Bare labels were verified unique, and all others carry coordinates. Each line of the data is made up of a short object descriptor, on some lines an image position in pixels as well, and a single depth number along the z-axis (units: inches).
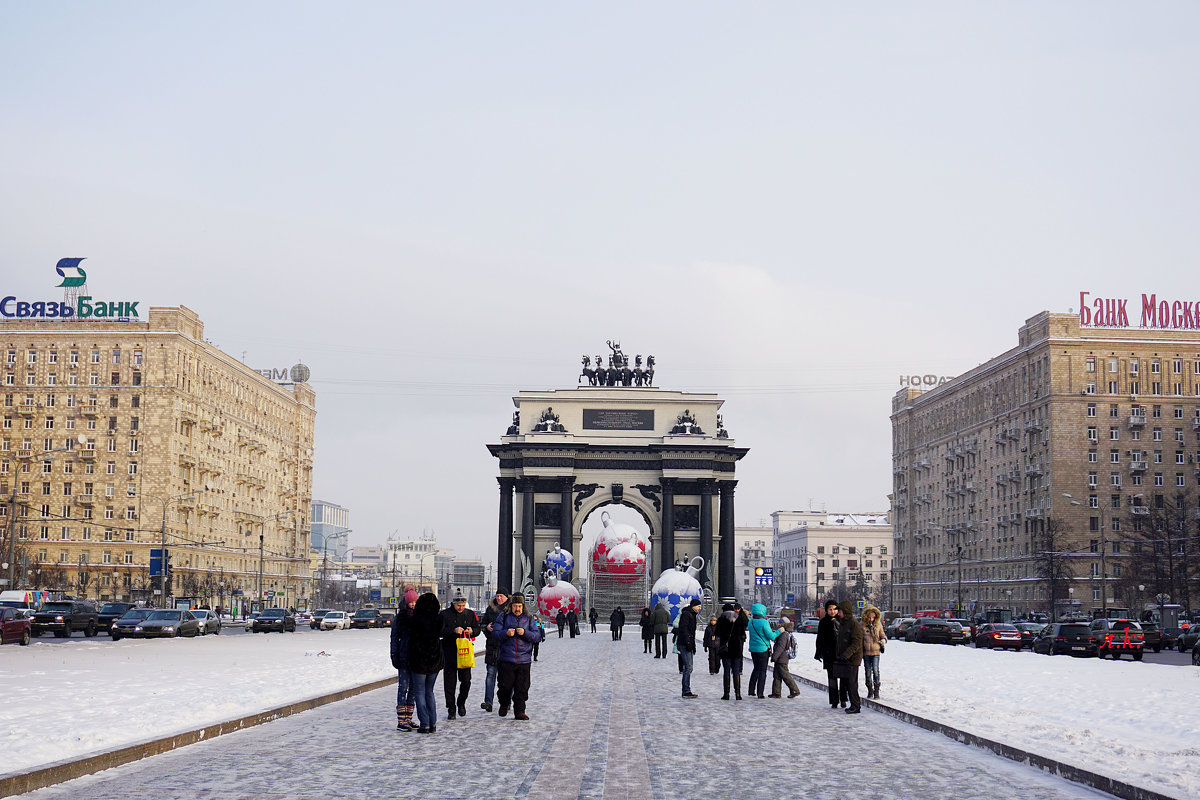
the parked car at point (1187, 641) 2308.1
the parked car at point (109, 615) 2393.0
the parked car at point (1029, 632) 2465.6
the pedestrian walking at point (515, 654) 834.0
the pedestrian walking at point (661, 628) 1760.6
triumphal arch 3681.1
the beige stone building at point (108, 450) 4421.8
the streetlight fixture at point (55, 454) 4345.5
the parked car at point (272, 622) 2847.0
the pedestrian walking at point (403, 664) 753.6
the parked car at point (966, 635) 2689.5
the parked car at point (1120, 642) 1969.7
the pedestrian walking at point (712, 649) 1228.5
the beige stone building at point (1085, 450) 4397.1
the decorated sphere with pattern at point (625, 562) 3031.5
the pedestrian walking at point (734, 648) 1036.5
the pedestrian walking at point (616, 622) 2432.3
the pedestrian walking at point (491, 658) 891.3
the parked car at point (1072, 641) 2018.9
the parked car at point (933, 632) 2701.8
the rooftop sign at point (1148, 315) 4554.6
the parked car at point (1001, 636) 2384.4
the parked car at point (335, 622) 3230.8
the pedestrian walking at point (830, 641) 929.5
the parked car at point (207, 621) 2503.7
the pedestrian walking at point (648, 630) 1921.8
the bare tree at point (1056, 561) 4197.8
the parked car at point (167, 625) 2231.8
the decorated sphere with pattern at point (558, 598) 2714.1
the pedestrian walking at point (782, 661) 1063.0
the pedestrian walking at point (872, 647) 1001.5
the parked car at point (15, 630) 1845.5
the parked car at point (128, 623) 2182.6
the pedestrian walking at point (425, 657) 742.5
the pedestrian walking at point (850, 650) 909.8
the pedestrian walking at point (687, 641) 1071.6
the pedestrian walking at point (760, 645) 1080.8
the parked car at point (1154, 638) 2375.7
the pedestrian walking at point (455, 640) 828.0
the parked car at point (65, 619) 2258.9
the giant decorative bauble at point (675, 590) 2198.6
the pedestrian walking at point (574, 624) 2608.8
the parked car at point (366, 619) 3467.0
